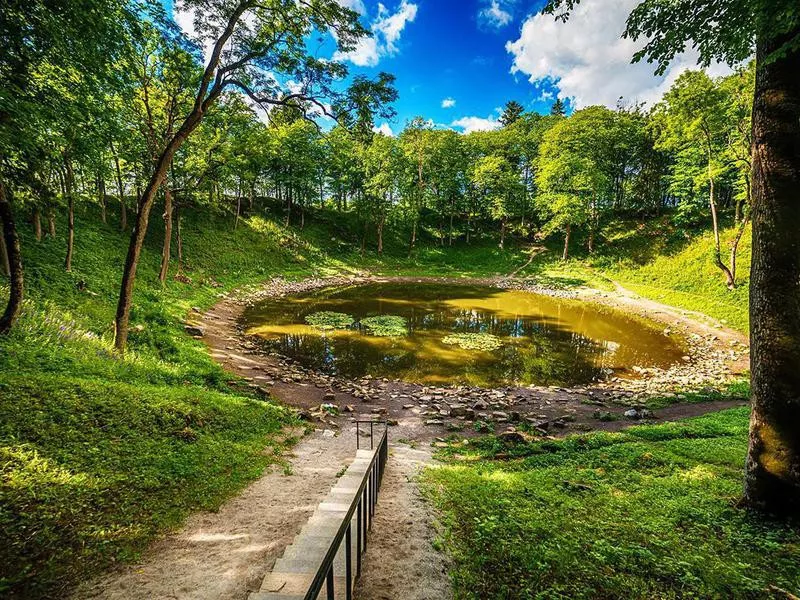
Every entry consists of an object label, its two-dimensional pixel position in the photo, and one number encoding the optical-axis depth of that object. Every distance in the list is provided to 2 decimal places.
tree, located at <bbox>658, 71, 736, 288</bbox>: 23.66
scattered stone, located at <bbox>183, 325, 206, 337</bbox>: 17.89
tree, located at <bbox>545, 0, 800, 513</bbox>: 4.63
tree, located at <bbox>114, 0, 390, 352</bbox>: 9.84
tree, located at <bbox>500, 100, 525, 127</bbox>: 66.00
